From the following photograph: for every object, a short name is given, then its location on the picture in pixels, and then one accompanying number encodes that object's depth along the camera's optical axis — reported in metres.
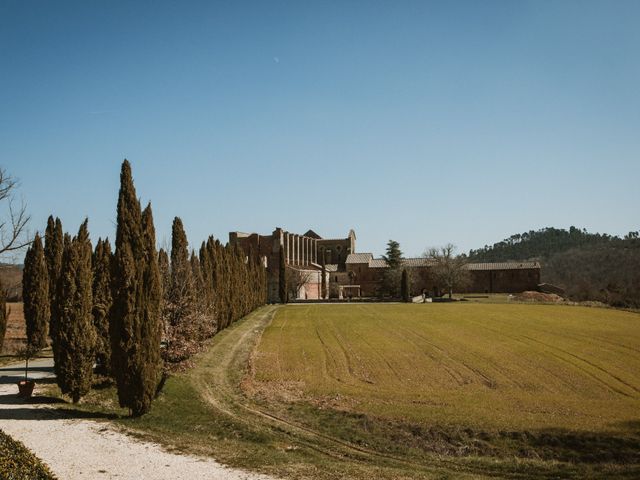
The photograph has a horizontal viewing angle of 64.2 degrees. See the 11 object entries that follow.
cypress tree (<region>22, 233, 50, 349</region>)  29.39
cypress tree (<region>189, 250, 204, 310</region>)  30.33
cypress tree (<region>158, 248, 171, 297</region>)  25.18
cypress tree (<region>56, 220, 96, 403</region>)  16.45
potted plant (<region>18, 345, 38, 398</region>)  16.98
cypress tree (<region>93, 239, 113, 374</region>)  19.97
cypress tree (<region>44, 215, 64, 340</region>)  27.92
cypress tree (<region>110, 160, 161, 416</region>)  15.34
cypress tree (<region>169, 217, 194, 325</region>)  24.92
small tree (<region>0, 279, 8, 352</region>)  27.84
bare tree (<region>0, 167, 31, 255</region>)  28.17
